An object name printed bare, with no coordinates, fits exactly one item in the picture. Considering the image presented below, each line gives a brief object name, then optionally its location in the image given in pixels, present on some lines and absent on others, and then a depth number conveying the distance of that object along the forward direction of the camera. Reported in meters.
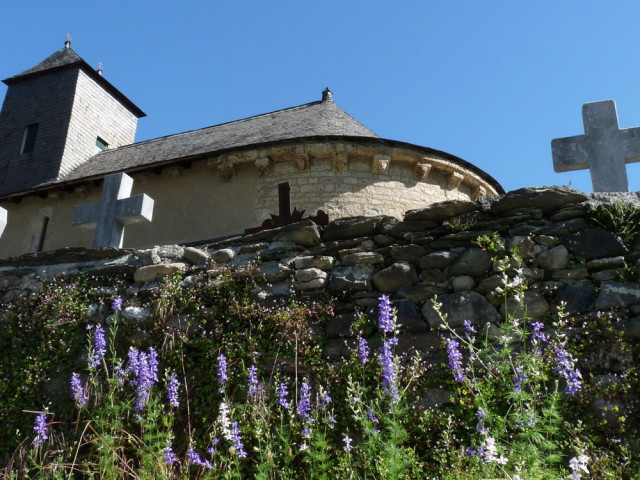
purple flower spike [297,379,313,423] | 3.25
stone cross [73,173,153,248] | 5.50
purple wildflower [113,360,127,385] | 3.52
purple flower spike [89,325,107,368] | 3.67
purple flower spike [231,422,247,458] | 3.01
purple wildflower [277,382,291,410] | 3.34
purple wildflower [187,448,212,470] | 3.06
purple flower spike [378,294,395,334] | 3.37
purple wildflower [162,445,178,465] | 3.10
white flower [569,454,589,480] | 2.31
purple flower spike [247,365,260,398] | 3.49
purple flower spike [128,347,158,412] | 3.48
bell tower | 14.98
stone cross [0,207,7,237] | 6.51
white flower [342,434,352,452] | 3.08
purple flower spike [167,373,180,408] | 3.50
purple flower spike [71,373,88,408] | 3.60
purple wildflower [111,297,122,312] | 4.18
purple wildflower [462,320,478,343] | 3.35
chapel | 9.20
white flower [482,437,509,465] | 2.41
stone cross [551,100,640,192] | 5.06
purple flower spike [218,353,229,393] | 3.45
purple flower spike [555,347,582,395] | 2.96
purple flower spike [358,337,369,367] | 3.46
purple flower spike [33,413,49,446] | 3.47
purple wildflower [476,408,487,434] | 2.84
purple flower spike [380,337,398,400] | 2.97
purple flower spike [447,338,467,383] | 3.29
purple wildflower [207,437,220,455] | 3.11
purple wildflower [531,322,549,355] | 2.95
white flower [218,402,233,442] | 3.06
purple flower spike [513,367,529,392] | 2.80
